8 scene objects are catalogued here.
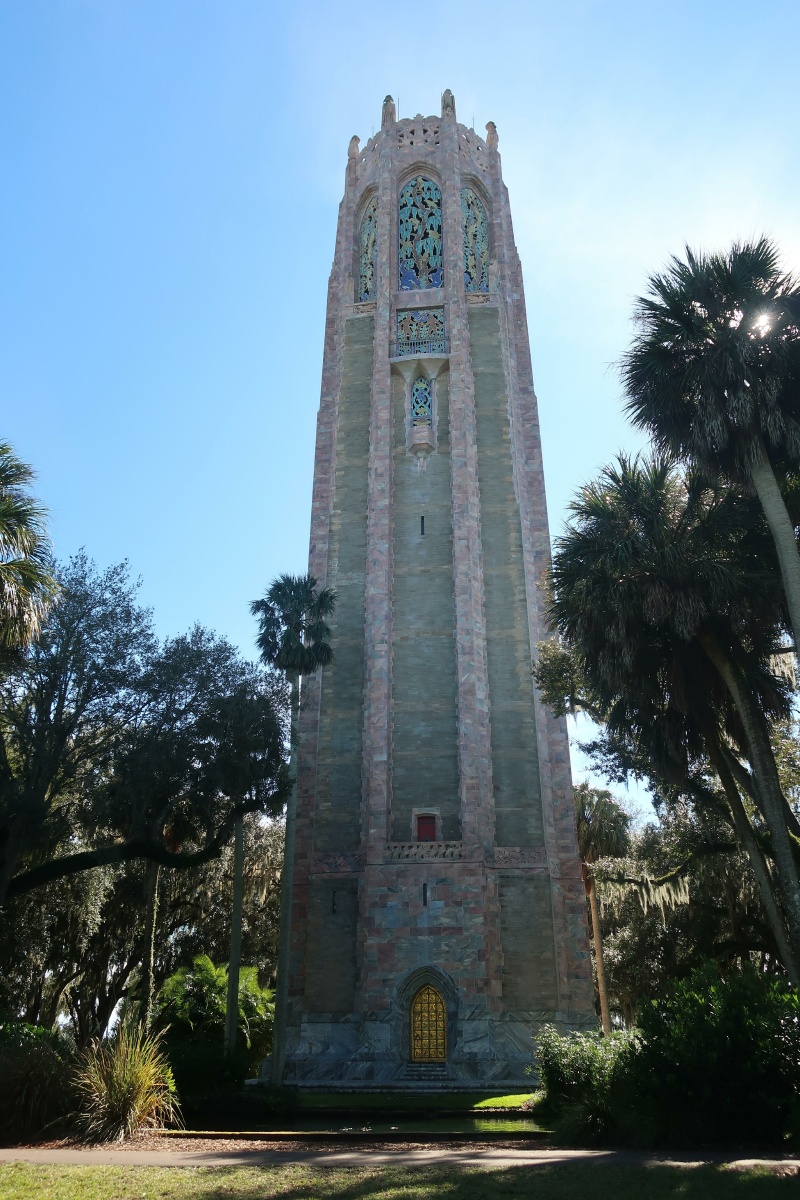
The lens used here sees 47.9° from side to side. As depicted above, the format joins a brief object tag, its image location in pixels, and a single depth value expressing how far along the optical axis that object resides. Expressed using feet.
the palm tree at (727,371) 50.29
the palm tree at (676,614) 52.34
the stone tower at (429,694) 84.79
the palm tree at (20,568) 56.49
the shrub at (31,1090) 40.63
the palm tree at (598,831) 100.17
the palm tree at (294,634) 89.25
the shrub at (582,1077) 38.93
